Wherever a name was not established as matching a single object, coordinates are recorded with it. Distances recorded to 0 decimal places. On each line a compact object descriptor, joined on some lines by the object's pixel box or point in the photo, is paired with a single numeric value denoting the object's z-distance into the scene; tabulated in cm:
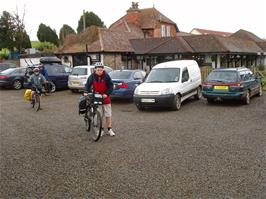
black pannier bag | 841
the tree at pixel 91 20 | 6456
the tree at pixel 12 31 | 4800
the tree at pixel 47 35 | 6500
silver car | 1767
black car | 2091
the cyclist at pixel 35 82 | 1276
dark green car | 1236
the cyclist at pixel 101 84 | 785
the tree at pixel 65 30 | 6651
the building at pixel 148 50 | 2906
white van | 1165
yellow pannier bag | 1296
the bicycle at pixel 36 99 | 1266
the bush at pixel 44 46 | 5552
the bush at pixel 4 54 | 4549
